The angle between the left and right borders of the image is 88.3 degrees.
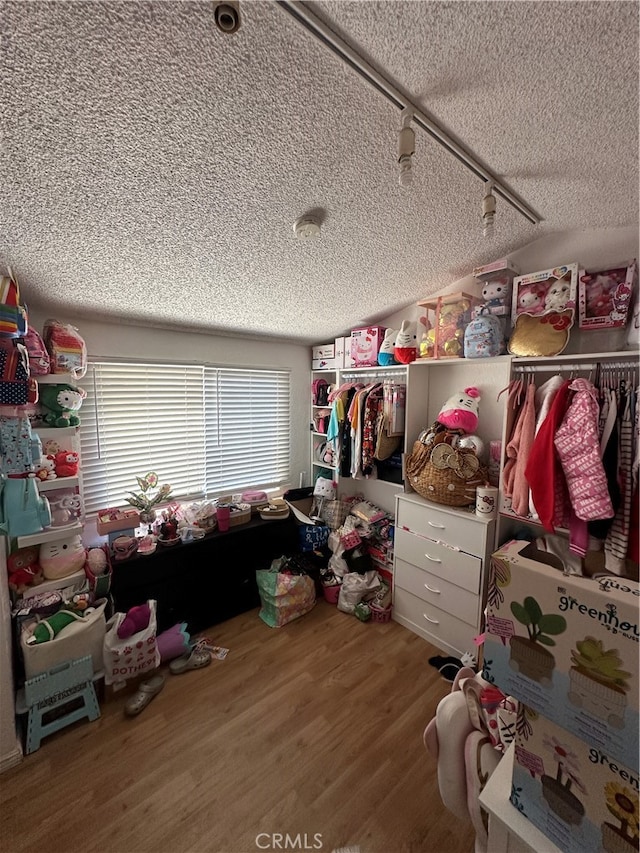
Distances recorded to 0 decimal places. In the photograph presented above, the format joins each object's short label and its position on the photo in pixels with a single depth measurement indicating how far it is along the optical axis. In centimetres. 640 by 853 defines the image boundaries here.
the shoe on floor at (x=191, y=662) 190
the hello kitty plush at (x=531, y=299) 175
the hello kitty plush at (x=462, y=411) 206
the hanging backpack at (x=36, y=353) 159
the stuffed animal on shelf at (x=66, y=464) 177
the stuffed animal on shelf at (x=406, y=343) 226
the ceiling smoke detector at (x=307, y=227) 137
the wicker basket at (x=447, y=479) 196
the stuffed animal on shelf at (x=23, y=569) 165
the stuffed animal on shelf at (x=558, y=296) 165
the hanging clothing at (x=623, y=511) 139
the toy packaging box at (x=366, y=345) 250
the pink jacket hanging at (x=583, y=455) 137
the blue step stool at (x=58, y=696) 150
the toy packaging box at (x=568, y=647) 52
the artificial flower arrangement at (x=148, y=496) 221
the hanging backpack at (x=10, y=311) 131
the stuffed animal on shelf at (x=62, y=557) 171
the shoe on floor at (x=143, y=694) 164
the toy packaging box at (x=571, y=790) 55
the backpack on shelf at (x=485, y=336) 183
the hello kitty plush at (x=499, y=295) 187
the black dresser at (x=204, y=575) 200
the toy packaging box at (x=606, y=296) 150
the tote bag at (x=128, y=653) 168
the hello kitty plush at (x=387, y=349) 238
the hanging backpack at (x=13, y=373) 135
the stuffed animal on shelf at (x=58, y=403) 174
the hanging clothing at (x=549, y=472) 149
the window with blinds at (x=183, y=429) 221
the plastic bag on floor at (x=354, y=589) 239
